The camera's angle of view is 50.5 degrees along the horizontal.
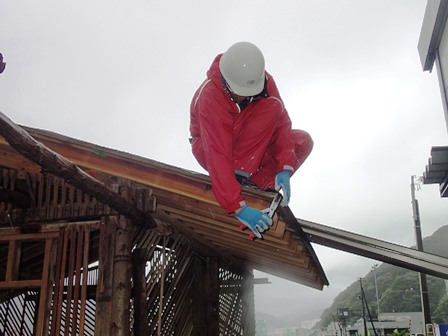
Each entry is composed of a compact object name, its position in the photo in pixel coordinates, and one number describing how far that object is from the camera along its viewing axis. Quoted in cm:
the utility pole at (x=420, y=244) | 2232
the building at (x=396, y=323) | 5894
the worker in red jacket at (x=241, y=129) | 332
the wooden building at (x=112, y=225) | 474
